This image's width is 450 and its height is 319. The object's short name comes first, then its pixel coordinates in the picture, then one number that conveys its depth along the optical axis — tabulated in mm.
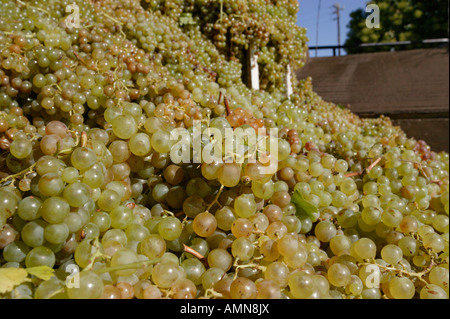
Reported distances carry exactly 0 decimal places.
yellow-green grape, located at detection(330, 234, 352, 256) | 267
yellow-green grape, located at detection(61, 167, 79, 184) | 210
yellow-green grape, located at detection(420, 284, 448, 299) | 233
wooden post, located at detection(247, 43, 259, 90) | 564
